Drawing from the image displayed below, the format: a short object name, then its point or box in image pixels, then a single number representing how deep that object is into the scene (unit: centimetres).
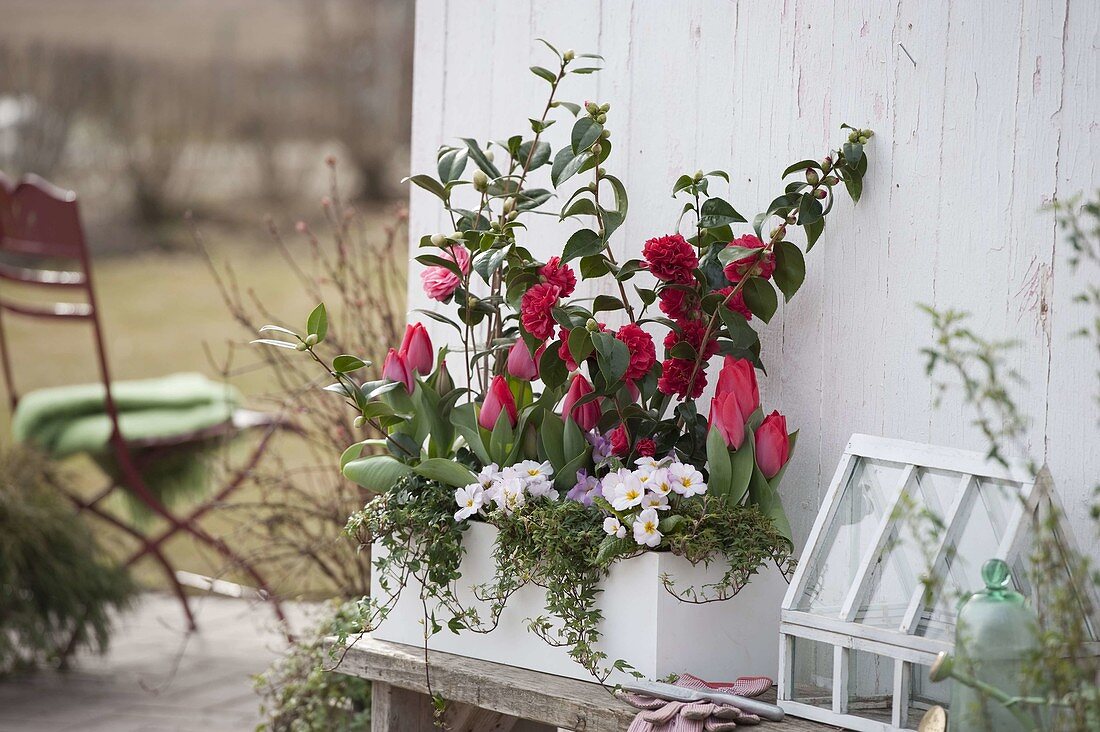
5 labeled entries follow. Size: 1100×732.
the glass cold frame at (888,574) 362
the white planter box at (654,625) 376
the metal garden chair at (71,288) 564
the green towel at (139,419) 584
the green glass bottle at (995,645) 352
